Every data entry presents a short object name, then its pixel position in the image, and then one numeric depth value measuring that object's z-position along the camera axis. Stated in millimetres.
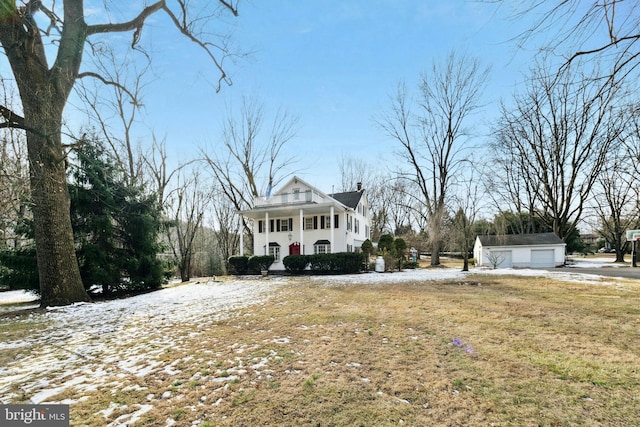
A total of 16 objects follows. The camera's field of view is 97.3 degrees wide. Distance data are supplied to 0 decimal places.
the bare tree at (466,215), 18781
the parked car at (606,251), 52094
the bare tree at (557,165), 24062
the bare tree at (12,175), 5543
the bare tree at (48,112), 7102
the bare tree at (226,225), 31456
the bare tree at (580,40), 2496
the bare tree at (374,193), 36906
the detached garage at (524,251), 24188
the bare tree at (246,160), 25938
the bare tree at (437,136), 23484
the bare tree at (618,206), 27617
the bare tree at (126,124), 14625
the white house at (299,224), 20750
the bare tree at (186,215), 20500
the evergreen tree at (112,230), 10263
